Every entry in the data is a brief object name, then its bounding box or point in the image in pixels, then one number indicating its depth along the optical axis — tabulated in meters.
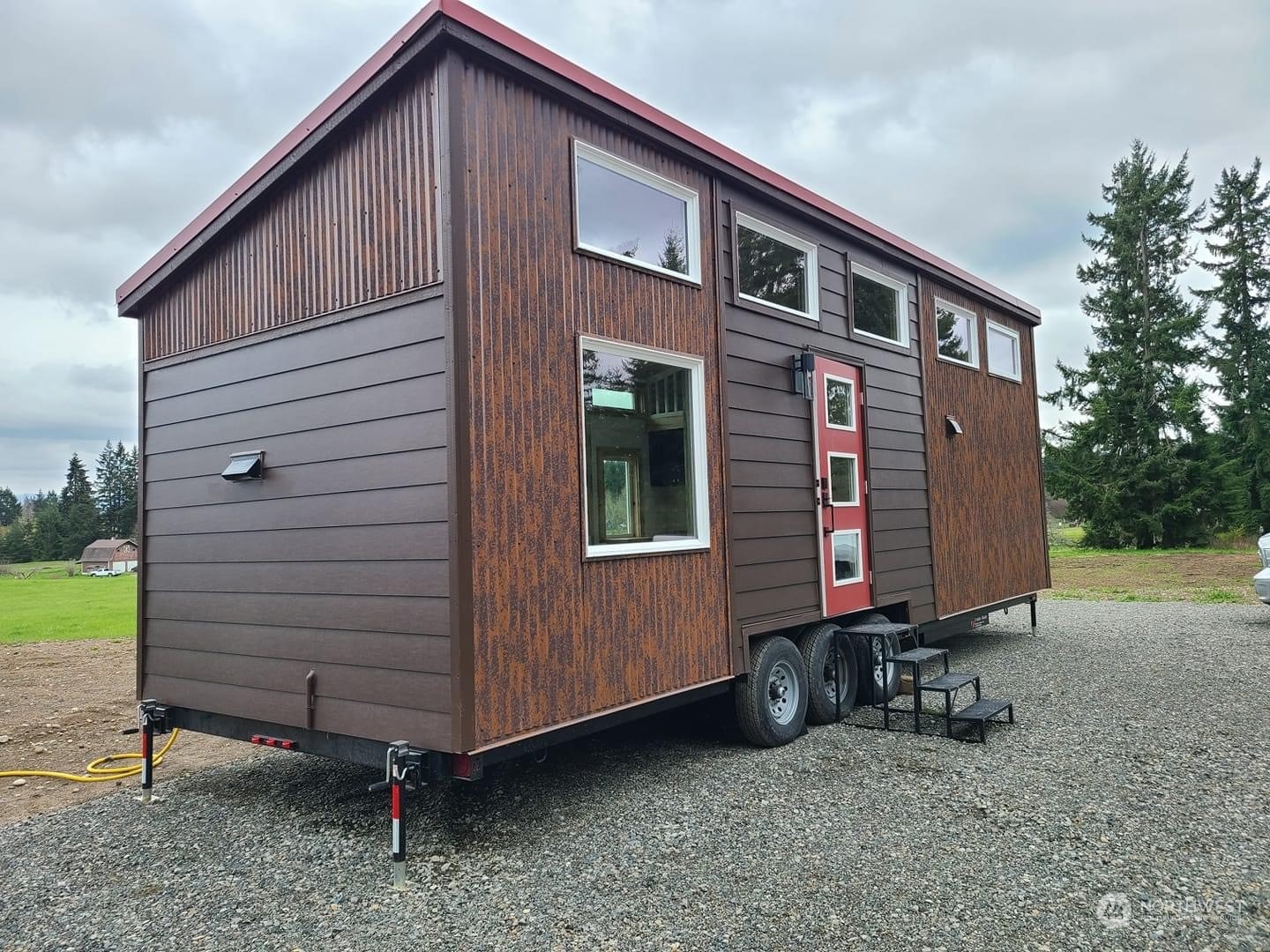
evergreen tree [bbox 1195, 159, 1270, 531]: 23.95
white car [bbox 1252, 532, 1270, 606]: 10.05
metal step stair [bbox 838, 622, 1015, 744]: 5.39
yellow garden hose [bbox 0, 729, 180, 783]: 5.20
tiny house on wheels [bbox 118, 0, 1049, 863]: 3.63
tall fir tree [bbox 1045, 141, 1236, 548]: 22.22
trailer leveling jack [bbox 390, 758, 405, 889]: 3.34
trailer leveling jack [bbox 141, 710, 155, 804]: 4.63
